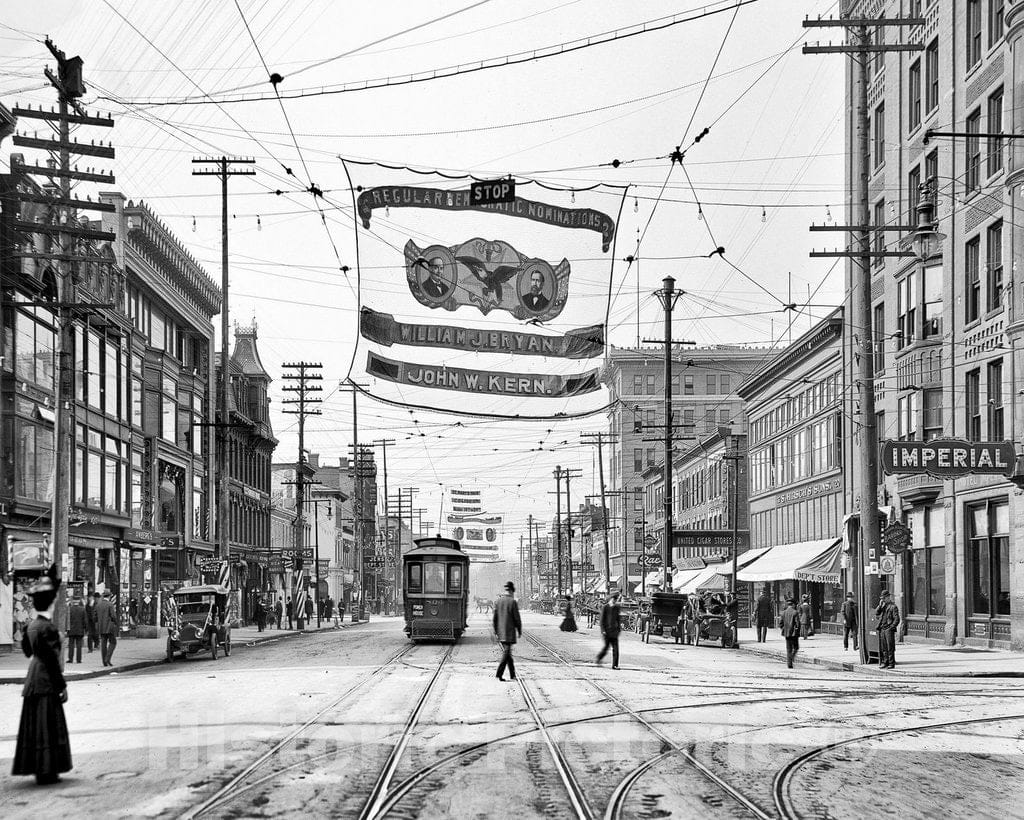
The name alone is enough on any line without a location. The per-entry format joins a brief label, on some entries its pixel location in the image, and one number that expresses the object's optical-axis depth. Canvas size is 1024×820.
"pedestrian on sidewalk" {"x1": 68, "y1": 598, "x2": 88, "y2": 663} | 28.66
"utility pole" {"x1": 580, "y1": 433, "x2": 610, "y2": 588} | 66.31
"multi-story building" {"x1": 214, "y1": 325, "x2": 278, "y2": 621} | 70.56
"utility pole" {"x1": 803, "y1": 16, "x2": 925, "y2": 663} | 27.38
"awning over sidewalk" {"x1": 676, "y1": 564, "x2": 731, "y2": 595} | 54.19
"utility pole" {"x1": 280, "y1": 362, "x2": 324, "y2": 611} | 55.37
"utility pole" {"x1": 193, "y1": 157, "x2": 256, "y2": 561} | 40.03
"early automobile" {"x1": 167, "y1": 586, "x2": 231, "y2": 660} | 31.50
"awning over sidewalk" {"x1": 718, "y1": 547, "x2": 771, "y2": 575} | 51.99
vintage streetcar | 39.84
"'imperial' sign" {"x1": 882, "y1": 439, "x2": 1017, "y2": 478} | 28.55
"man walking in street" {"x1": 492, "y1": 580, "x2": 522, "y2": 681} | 22.64
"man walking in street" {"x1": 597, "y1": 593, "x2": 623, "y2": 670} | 26.69
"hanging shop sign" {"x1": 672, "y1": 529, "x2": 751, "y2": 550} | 42.56
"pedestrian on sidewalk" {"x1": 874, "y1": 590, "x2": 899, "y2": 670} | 27.22
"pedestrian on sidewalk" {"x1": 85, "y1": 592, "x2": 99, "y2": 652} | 31.27
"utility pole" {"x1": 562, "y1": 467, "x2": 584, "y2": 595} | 104.78
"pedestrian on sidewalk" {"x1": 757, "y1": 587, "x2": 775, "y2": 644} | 40.00
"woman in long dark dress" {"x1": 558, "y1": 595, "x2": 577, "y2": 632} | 51.62
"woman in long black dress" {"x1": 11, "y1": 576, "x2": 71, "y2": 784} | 11.07
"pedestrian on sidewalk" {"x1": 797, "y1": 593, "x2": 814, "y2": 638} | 36.28
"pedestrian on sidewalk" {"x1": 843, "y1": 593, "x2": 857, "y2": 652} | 31.61
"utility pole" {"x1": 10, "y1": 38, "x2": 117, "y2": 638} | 27.20
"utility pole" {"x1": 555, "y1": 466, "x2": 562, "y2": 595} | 102.75
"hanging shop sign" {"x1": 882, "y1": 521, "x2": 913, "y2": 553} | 28.67
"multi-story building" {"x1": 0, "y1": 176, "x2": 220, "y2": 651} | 35.09
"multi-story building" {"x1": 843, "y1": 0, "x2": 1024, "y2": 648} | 31.67
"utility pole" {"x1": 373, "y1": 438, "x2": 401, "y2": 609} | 91.94
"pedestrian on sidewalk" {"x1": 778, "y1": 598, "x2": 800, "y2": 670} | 27.97
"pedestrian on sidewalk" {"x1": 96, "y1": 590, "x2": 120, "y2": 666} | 28.14
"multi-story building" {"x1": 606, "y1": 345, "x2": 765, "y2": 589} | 106.00
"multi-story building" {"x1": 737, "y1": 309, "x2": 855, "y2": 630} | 46.19
